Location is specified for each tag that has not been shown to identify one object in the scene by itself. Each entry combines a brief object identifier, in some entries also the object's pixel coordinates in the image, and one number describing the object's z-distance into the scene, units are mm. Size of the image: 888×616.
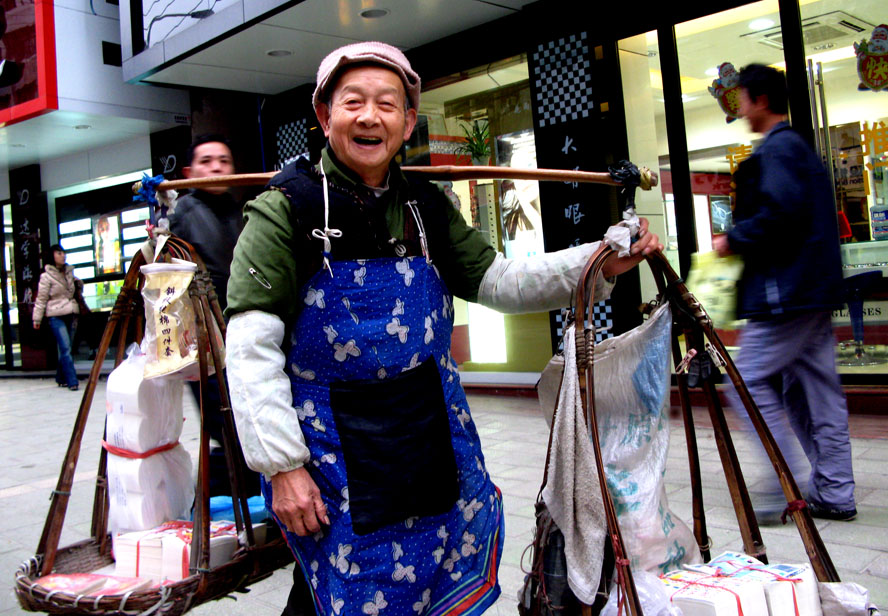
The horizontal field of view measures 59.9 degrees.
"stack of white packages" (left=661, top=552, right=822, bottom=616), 1724
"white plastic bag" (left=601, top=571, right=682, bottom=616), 1718
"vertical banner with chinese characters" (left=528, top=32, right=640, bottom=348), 6438
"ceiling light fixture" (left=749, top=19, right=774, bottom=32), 5761
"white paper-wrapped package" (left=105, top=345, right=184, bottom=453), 2482
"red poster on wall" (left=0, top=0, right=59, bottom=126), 9117
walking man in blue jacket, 3271
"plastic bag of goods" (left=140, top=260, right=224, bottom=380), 2365
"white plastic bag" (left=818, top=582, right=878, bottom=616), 1779
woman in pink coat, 10016
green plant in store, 7883
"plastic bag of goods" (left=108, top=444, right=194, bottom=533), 2490
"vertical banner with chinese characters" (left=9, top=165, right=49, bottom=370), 12984
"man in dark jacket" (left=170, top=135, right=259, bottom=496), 3258
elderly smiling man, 1671
